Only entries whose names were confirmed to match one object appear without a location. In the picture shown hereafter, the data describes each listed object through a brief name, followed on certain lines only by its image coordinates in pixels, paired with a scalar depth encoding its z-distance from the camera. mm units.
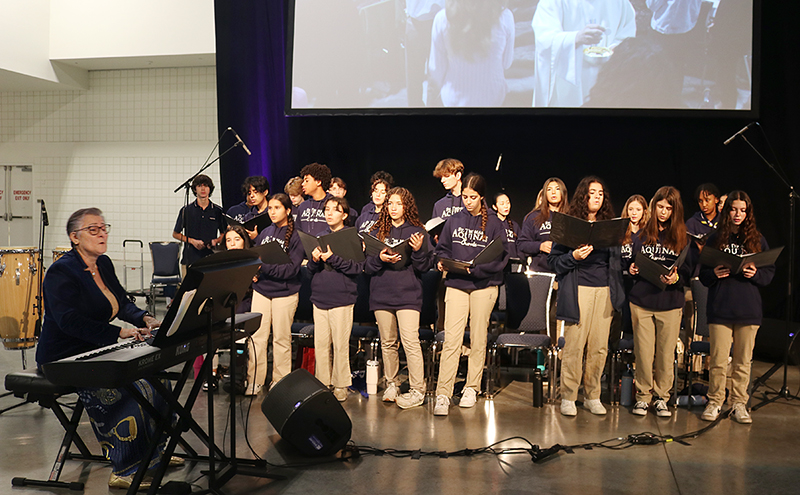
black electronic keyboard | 2506
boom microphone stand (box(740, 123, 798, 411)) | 4777
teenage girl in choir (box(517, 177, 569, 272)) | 5340
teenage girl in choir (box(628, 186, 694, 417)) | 4438
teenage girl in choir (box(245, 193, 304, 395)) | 4895
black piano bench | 3113
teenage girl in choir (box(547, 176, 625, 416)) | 4449
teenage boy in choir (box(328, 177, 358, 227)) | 5766
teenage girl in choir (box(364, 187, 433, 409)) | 4652
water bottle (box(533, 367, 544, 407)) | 4641
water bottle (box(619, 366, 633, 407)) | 4758
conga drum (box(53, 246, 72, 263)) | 6116
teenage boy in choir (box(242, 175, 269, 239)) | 6020
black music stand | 2650
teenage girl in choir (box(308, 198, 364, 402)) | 4742
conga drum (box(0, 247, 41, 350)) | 5379
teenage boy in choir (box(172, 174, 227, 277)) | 6805
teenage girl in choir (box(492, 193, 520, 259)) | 5983
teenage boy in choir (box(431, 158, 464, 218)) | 5781
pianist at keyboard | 3076
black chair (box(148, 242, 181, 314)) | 7992
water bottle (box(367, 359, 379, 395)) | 4918
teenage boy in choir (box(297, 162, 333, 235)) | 5715
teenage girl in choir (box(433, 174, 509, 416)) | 4586
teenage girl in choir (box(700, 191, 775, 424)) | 4301
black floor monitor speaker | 3486
